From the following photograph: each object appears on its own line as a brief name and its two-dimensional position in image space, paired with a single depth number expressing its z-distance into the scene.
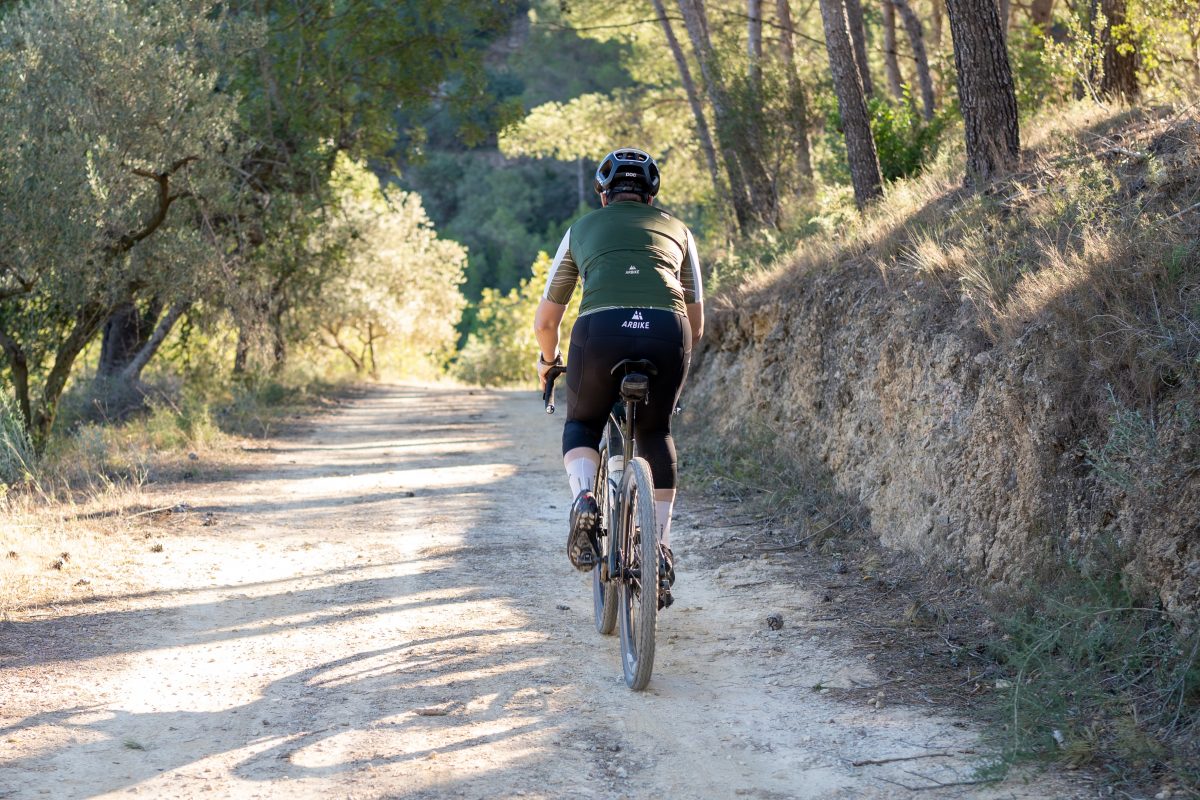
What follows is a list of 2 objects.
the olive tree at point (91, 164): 11.05
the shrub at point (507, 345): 48.88
